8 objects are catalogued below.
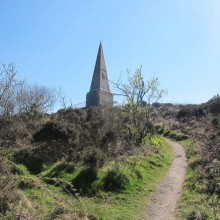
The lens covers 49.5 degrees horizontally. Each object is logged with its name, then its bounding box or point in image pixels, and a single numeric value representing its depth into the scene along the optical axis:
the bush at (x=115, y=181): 7.90
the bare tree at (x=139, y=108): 15.42
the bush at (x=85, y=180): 7.64
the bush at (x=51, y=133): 10.95
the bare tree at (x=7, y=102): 20.39
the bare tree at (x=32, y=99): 27.01
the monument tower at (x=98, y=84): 33.20
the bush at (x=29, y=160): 9.69
